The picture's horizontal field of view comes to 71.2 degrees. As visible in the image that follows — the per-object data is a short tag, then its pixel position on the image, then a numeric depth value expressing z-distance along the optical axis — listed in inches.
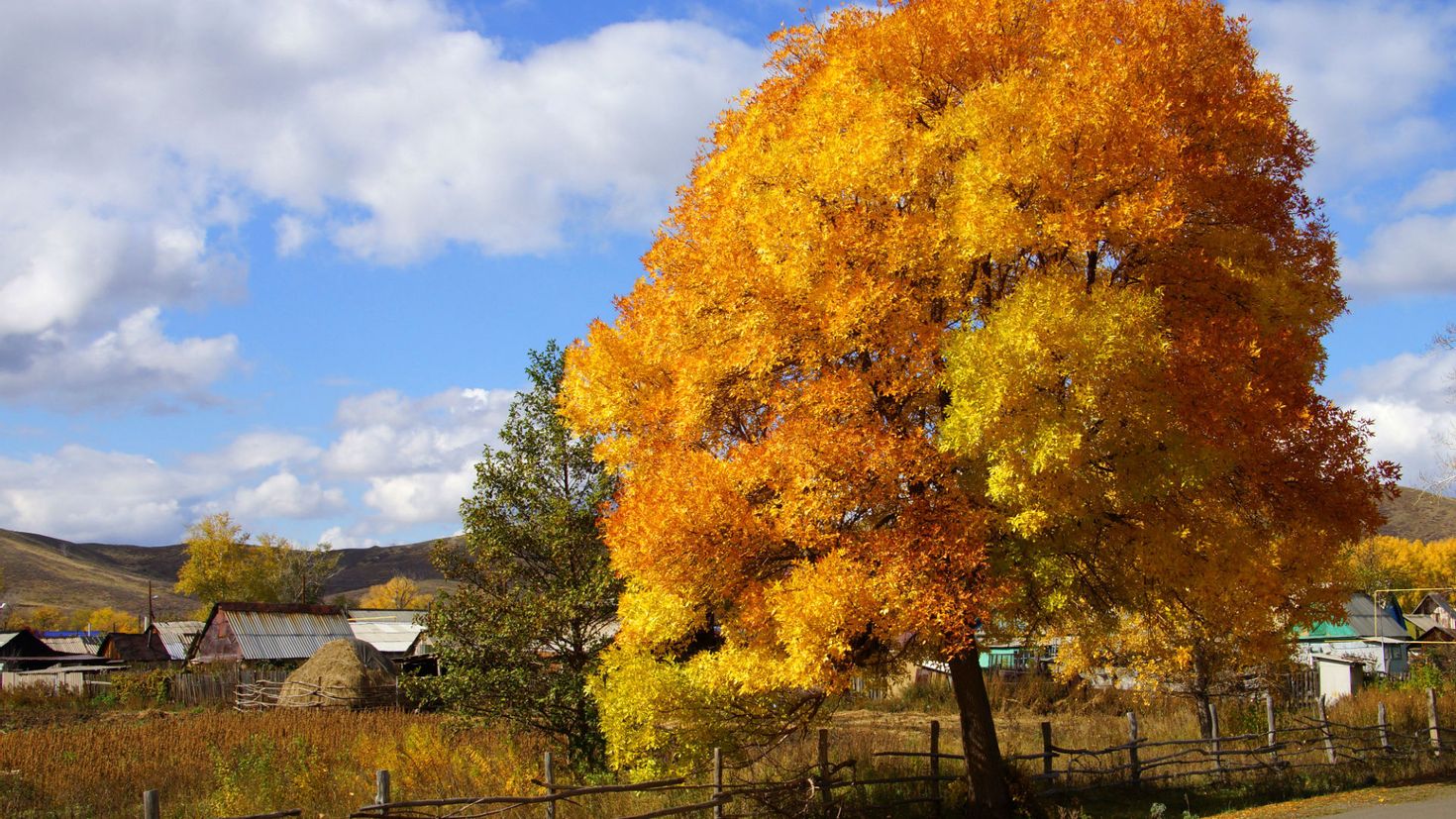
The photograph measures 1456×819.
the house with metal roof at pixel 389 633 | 2363.4
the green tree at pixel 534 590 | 740.0
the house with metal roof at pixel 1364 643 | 1686.8
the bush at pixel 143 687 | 1726.1
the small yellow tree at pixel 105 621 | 5669.3
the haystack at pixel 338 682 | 1546.5
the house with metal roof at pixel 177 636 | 2696.9
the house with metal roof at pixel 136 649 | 2817.4
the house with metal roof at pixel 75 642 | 3444.9
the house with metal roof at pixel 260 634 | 1985.7
